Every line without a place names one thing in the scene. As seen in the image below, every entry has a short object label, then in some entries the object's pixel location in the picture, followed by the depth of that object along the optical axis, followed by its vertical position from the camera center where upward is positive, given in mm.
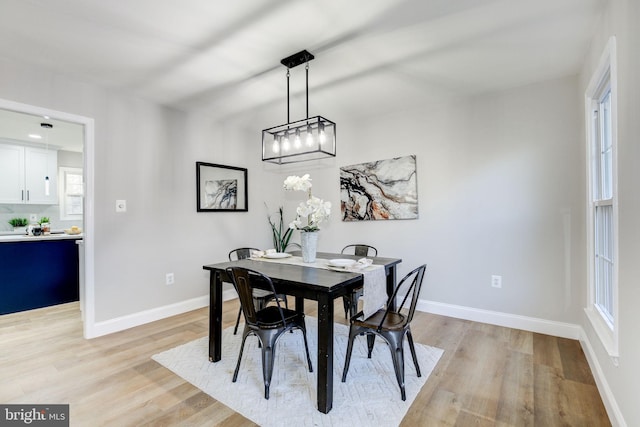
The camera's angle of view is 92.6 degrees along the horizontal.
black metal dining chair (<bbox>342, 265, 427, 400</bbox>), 1877 -728
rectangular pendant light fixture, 2332 +662
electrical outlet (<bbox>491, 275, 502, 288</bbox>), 3033 -685
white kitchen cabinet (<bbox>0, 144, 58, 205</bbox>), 4645 +662
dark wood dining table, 1739 -486
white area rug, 1705 -1121
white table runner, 1995 -485
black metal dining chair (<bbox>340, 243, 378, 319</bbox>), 2574 -660
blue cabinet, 3549 -714
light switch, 3045 +96
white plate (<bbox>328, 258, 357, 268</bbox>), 2300 -383
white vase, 2537 -260
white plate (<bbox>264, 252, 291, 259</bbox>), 2777 -381
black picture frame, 3760 +343
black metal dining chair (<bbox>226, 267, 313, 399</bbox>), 1866 -704
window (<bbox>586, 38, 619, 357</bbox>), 1927 +57
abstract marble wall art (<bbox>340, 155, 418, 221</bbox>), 3533 +286
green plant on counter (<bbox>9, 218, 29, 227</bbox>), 4785 -99
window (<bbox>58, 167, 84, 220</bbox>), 5354 +411
